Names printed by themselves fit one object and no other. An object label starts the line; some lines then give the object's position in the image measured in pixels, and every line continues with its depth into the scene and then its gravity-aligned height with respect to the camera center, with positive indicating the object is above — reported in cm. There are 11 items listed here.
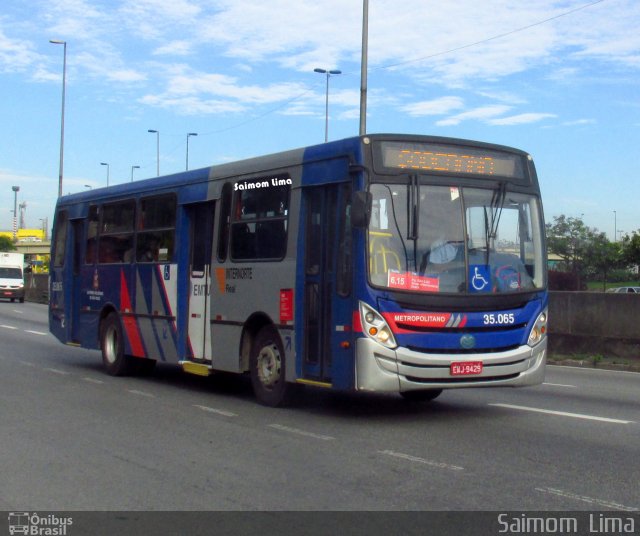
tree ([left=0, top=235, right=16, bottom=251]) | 12050 +372
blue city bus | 993 +14
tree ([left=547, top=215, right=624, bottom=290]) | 3306 +141
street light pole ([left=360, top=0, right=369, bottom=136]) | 2317 +523
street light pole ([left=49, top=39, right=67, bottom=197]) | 4850 +714
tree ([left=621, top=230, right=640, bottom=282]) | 5262 +196
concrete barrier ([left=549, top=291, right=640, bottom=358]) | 1917 -77
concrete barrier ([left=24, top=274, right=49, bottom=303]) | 5501 -87
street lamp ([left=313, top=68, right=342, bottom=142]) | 4459 +743
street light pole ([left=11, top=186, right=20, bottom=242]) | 13302 +845
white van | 5100 -21
